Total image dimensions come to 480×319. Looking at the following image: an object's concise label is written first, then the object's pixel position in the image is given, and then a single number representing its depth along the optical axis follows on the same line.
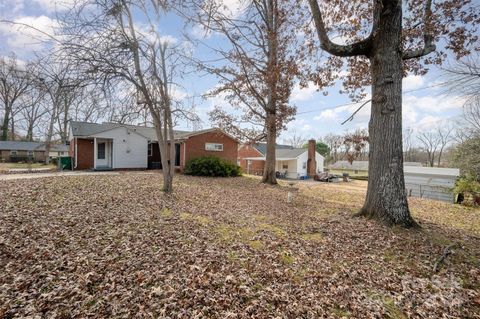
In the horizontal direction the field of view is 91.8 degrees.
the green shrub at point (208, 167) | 17.39
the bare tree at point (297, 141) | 61.30
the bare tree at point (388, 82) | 5.42
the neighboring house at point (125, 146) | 18.88
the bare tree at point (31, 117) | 31.78
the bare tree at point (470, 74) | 10.29
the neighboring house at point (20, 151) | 36.53
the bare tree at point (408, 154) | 61.62
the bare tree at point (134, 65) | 7.34
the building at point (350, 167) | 52.72
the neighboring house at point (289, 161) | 30.15
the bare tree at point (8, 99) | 25.90
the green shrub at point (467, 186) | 11.97
